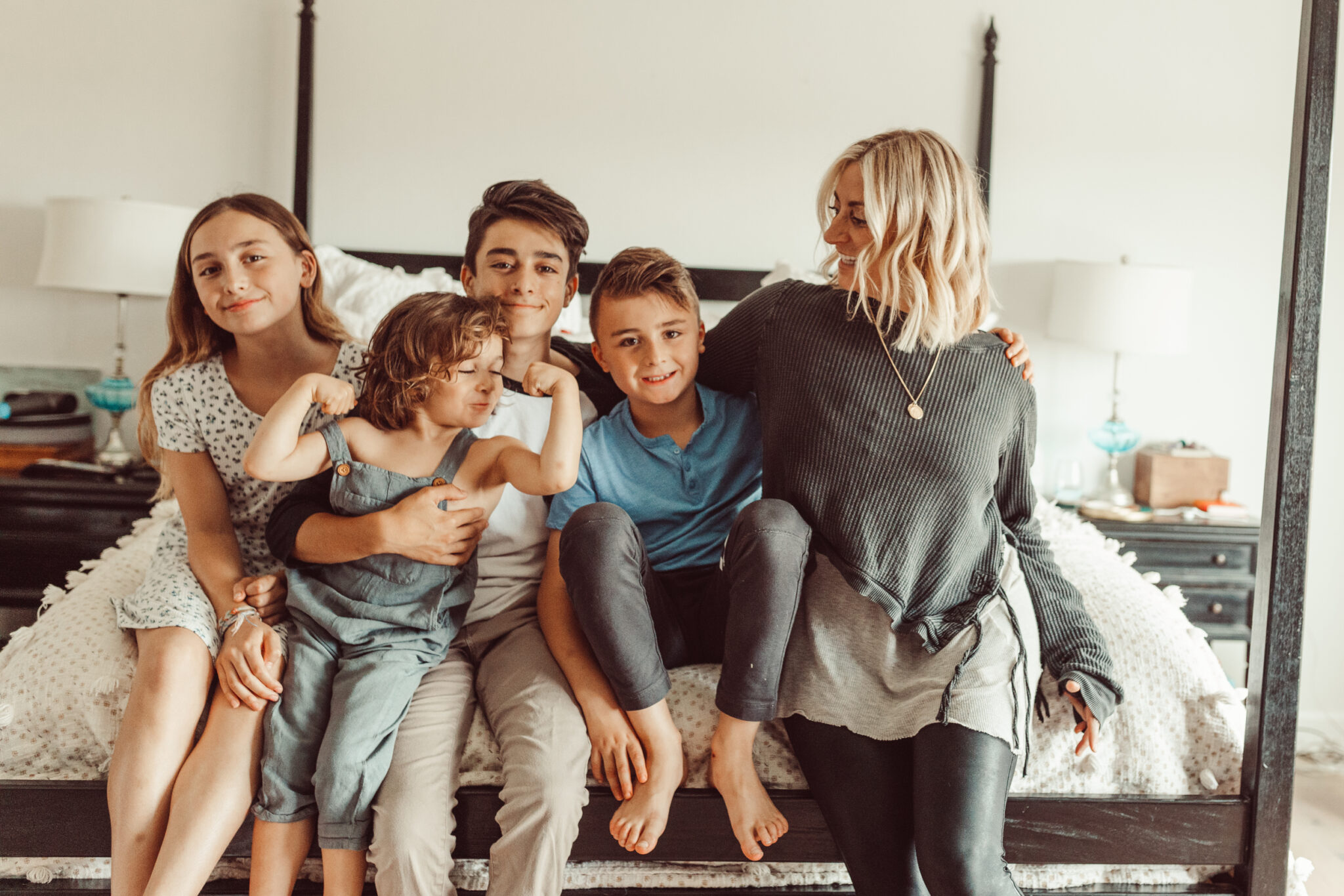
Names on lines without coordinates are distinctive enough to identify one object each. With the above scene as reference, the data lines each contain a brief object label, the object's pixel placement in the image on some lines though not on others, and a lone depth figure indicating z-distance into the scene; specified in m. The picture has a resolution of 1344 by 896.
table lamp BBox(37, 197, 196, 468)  2.23
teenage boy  1.01
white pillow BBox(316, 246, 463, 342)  2.09
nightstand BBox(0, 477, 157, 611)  2.12
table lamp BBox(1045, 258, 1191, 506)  2.41
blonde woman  1.05
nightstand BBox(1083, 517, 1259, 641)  2.29
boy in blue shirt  1.06
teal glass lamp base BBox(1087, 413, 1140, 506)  2.54
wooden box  2.52
